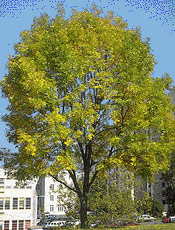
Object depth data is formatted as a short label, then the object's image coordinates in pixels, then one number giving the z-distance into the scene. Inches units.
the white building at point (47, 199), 3056.1
